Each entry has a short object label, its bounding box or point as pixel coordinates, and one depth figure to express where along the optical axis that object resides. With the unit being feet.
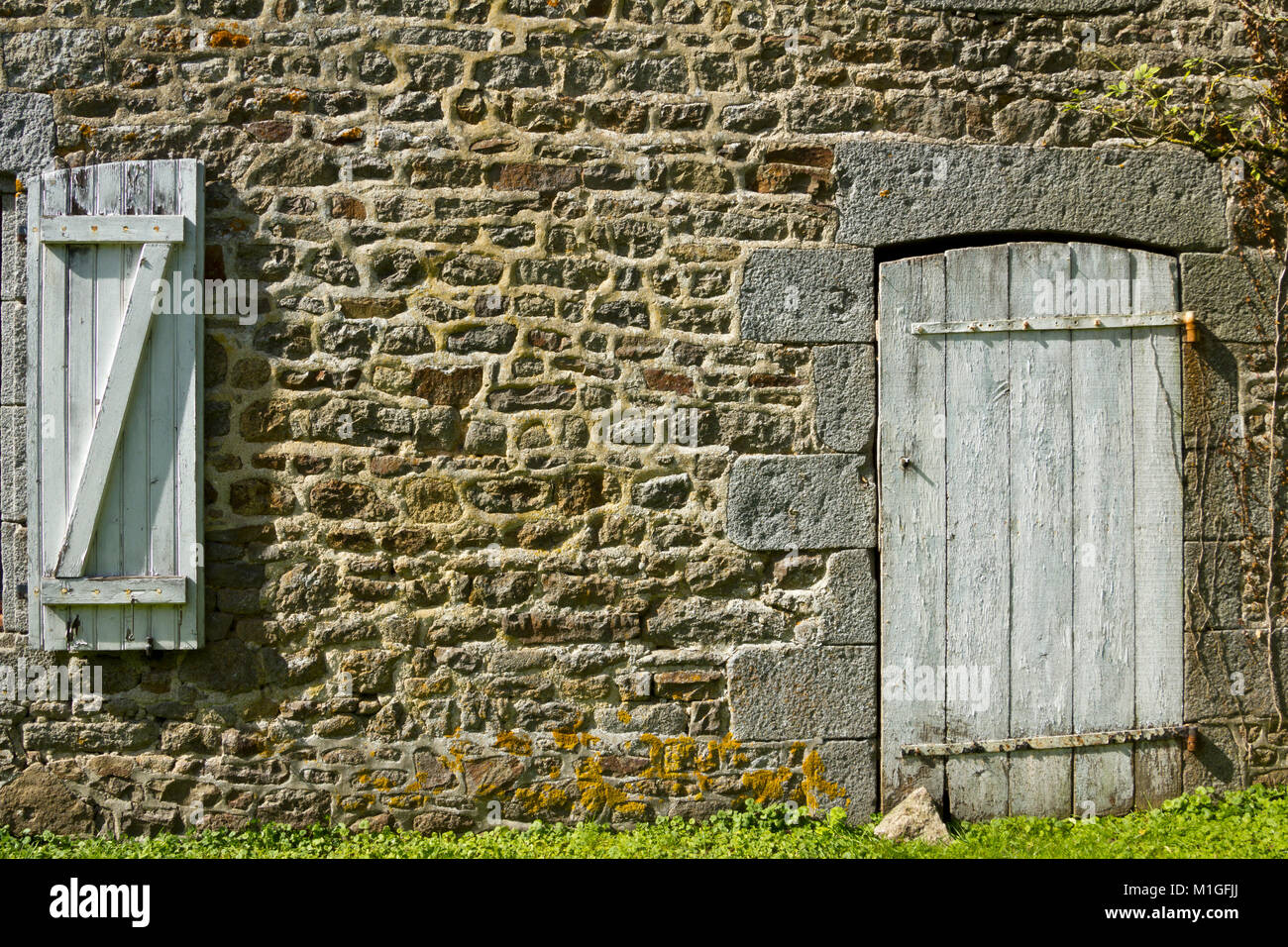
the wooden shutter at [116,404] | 11.16
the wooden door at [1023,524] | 11.75
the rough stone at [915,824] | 11.14
